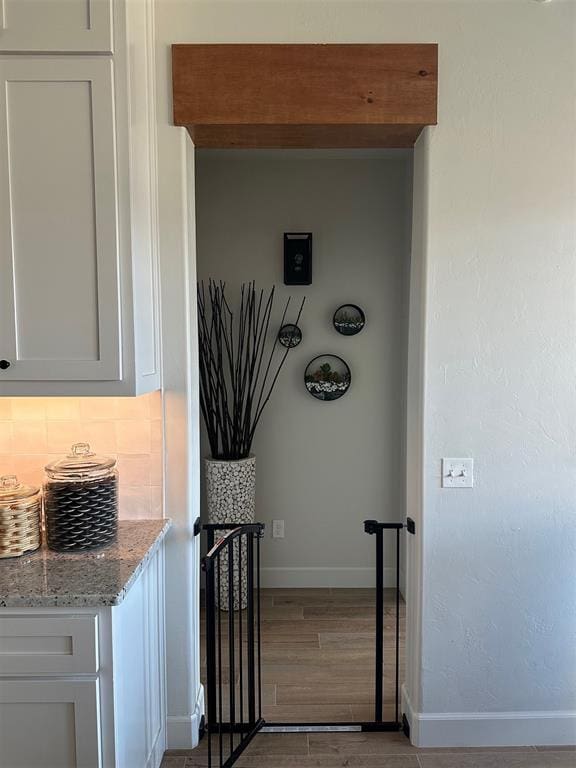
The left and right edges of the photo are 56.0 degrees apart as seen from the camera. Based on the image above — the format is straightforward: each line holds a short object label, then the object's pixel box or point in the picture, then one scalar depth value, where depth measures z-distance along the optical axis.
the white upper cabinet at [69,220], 1.66
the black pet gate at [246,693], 1.87
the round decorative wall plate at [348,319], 3.41
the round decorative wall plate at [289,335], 3.39
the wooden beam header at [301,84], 1.93
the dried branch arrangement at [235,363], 3.22
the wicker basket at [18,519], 1.75
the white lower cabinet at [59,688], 1.51
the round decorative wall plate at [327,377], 3.43
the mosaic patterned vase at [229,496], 3.12
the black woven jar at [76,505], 1.79
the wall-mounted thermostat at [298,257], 3.35
